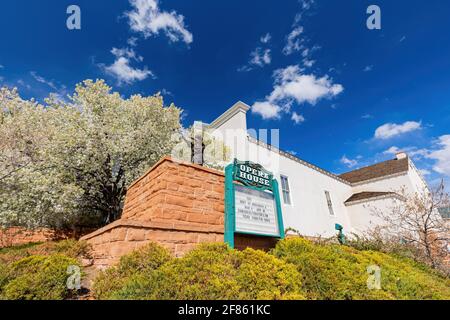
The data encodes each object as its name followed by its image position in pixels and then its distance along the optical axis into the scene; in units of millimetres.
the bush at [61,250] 4552
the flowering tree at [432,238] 8008
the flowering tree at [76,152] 9891
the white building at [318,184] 13234
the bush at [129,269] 2826
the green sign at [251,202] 4559
